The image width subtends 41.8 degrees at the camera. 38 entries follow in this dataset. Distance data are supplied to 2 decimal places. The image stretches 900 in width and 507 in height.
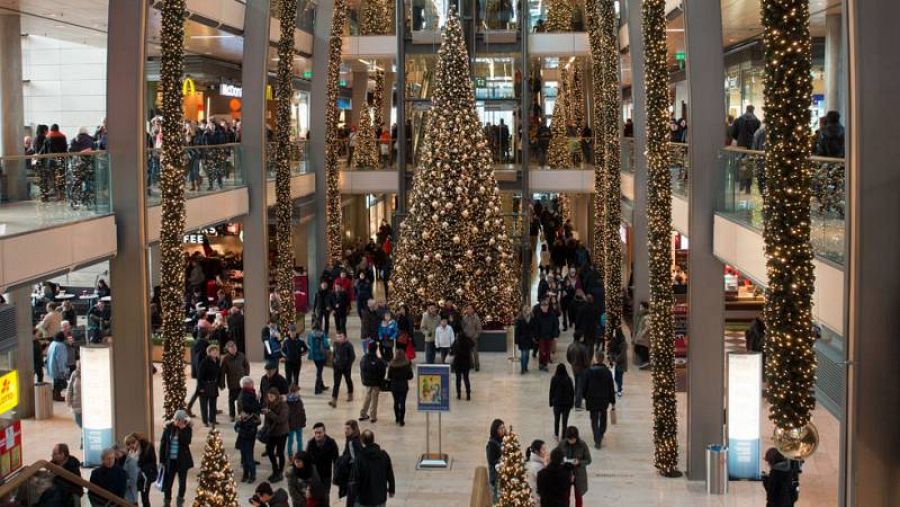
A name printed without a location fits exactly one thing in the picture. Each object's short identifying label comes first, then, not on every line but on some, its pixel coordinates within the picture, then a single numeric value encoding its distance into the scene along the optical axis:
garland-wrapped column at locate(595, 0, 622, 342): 24.12
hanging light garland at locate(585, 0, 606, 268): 28.39
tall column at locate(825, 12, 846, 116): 24.53
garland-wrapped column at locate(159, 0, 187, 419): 16.17
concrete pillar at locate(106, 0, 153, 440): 16.66
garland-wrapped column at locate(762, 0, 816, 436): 10.24
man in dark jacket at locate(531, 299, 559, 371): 23.52
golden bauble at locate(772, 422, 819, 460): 10.71
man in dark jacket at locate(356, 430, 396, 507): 13.23
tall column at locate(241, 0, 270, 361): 25.66
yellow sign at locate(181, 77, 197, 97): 36.60
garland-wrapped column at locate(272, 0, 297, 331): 25.45
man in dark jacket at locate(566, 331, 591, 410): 19.67
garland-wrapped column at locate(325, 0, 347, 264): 31.78
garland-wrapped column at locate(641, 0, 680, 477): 16.31
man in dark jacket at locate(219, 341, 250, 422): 18.80
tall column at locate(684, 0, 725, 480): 16.36
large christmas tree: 26.08
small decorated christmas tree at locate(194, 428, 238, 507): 11.30
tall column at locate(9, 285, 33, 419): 20.14
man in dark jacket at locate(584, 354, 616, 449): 17.47
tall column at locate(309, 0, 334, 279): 32.66
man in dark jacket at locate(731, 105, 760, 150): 19.61
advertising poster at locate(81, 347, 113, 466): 15.99
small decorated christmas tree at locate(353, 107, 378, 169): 36.53
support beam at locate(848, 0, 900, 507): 10.37
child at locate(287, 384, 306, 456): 16.33
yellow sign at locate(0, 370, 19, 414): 17.95
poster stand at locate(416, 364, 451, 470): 17.11
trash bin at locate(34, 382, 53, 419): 20.16
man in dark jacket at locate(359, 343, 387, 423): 19.05
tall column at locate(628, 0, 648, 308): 26.12
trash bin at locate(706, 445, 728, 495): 15.66
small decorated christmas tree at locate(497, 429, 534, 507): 11.29
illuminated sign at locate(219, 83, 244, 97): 40.38
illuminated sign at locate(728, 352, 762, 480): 15.45
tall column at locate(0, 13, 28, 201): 22.47
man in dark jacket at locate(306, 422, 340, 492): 14.39
